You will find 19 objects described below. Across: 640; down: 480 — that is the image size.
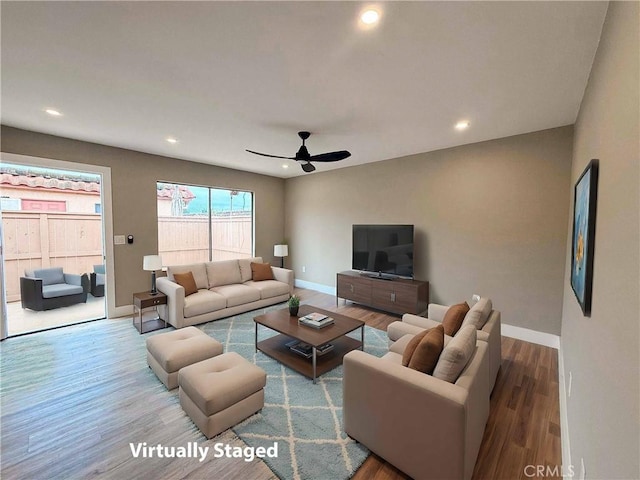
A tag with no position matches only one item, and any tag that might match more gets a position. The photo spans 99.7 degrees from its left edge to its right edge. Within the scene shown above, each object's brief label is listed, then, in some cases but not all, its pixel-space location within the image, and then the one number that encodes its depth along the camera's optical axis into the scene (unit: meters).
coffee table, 2.69
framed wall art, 1.49
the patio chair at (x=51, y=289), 4.19
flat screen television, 4.40
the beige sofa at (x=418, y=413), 1.41
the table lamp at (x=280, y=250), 6.12
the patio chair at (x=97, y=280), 5.00
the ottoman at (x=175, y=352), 2.41
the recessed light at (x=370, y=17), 1.50
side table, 3.73
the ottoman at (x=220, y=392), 1.90
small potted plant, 3.32
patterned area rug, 1.70
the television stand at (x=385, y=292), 4.14
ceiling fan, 3.20
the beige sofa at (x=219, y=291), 3.78
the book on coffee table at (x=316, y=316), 3.04
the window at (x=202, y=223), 4.99
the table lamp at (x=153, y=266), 3.97
